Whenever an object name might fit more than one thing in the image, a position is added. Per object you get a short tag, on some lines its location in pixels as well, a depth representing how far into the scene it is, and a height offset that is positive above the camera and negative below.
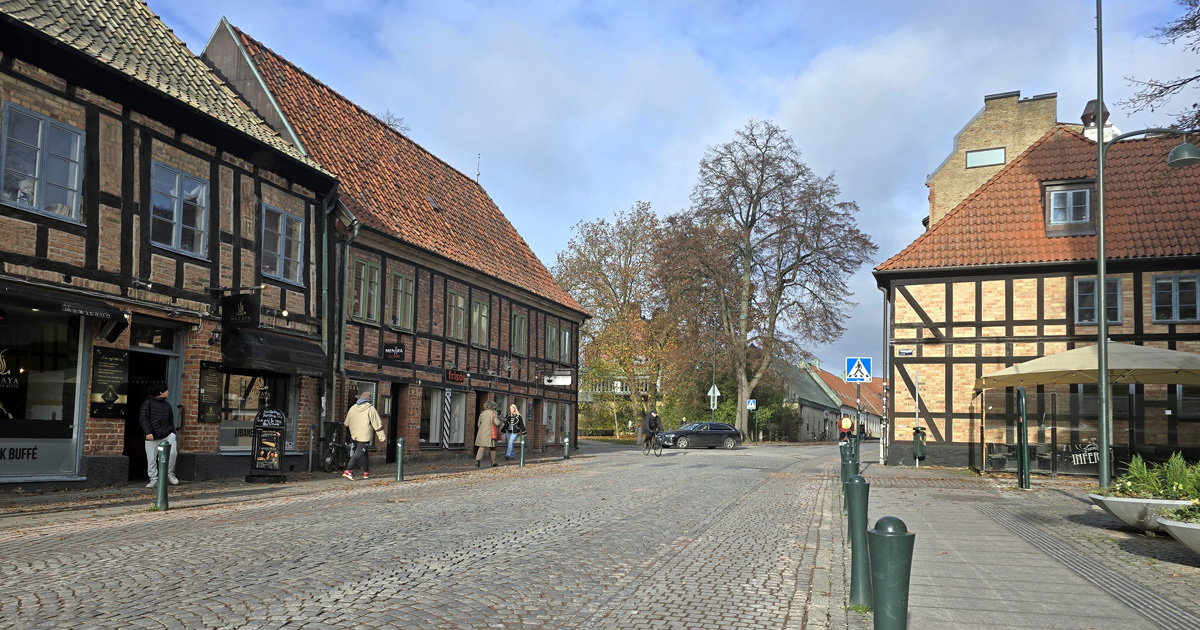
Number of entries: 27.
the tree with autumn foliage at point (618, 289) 54.38 +5.69
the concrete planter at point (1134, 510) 10.52 -1.24
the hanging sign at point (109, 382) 15.27 -0.03
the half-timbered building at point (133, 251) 14.06 +2.19
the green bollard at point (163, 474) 11.88 -1.14
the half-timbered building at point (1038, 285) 25.42 +3.09
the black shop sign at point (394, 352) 23.47 +0.81
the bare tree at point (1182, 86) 14.91 +4.97
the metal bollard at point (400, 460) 17.97 -1.37
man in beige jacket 18.73 -0.79
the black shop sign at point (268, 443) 16.67 -1.03
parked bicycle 20.08 -1.39
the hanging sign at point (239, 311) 17.53 +1.30
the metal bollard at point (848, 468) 13.05 -1.05
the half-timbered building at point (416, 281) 22.62 +2.93
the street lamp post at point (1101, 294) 15.46 +1.76
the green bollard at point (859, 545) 6.91 -1.07
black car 42.88 -2.01
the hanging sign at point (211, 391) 17.58 -0.16
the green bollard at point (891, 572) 4.30 -0.80
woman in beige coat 23.28 -1.03
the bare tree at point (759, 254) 45.97 +6.64
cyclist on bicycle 35.16 -1.29
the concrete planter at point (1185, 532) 8.43 -1.16
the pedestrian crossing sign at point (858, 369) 23.00 +0.60
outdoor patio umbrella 18.36 +0.58
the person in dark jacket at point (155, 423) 14.91 -0.64
